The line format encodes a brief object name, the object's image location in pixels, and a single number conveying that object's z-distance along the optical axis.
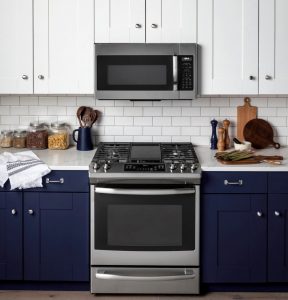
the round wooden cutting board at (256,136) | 4.25
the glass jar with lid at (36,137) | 4.17
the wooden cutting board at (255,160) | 3.63
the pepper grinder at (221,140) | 4.08
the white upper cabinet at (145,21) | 3.88
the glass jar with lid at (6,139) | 4.22
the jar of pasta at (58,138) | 4.17
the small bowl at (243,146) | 4.04
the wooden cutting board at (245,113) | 4.27
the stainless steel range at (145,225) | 3.53
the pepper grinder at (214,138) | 4.21
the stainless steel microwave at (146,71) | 3.83
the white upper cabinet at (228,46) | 3.87
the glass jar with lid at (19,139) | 4.20
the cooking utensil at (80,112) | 4.25
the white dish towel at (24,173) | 3.54
